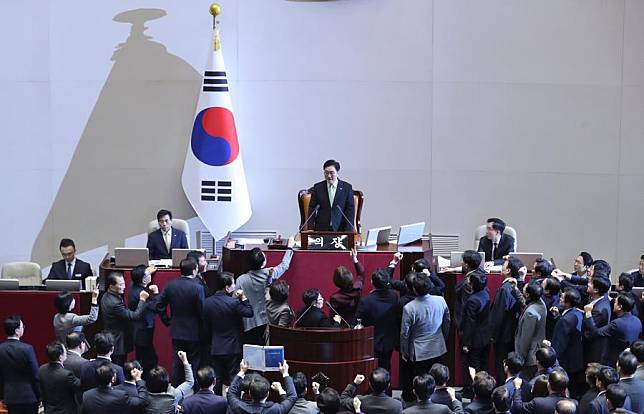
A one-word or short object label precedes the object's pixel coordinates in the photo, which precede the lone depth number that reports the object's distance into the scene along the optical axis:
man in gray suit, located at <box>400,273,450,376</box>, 18.02
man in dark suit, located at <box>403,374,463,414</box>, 14.46
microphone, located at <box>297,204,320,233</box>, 21.45
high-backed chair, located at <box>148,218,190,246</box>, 23.94
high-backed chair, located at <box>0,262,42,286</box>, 22.78
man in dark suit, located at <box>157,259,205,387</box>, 18.56
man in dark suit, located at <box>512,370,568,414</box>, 14.61
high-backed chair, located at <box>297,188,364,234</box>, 21.89
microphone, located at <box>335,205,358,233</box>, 21.37
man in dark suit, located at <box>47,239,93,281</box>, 22.12
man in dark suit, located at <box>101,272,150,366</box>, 18.53
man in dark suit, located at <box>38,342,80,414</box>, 16.20
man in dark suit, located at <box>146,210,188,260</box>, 22.53
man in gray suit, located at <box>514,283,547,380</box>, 17.81
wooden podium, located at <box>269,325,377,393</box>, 16.81
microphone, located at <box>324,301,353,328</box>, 18.23
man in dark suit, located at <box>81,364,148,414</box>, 15.01
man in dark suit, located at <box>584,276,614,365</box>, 17.78
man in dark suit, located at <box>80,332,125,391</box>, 15.85
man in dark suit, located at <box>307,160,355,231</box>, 21.42
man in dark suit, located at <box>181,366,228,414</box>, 14.77
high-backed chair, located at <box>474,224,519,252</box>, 23.66
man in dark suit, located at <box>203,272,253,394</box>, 18.17
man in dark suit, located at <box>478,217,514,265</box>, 22.27
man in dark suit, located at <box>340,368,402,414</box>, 14.62
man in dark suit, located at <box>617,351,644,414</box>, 15.27
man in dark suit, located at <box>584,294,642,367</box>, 17.41
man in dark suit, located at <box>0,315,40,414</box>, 16.91
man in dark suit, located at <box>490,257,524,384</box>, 18.52
